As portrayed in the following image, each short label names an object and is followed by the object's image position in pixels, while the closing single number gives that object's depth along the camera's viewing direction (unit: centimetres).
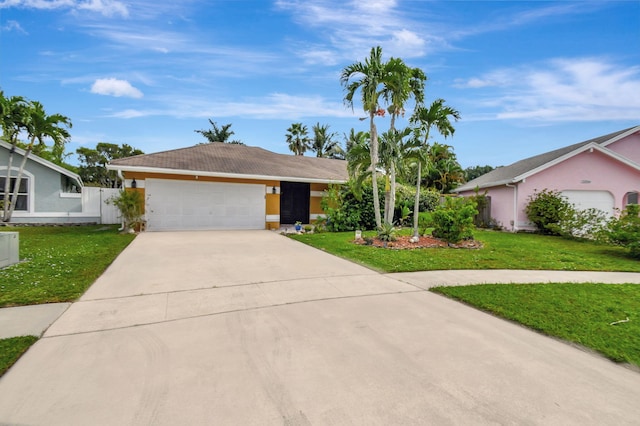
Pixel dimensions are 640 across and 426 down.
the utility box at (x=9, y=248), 583
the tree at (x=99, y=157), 3741
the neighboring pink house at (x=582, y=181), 1393
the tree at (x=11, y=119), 1254
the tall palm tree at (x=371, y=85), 931
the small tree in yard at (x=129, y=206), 1145
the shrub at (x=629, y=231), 835
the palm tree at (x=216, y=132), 3294
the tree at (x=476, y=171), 4838
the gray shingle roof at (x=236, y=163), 1238
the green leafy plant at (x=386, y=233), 988
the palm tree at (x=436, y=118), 929
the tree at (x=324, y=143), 3462
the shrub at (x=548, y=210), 1290
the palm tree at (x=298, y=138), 3425
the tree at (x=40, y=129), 1300
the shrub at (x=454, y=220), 934
